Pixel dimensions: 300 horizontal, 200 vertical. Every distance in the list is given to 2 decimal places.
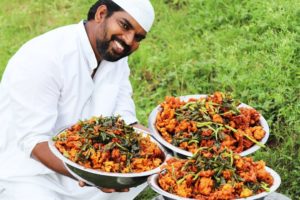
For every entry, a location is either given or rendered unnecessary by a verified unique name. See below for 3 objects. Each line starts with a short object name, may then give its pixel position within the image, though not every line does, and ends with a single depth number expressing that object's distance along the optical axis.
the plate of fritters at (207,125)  3.42
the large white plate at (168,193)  3.03
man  3.80
